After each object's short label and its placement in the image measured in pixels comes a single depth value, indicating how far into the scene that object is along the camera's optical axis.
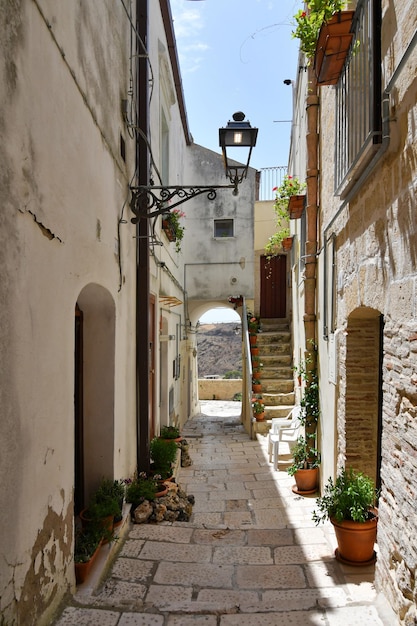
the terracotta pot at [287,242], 11.16
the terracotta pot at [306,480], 6.34
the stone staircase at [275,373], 10.28
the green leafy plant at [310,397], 6.57
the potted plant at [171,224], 8.14
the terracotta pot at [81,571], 3.34
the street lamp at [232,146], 4.64
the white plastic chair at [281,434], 7.65
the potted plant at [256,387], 10.75
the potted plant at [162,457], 6.00
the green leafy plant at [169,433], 7.79
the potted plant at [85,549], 3.35
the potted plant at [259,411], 10.16
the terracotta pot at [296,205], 7.53
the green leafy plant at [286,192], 8.20
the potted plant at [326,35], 3.73
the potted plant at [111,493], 4.17
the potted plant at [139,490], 4.95
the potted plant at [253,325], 12.78
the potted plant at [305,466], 6.35
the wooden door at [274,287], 14.87
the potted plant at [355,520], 3.80
